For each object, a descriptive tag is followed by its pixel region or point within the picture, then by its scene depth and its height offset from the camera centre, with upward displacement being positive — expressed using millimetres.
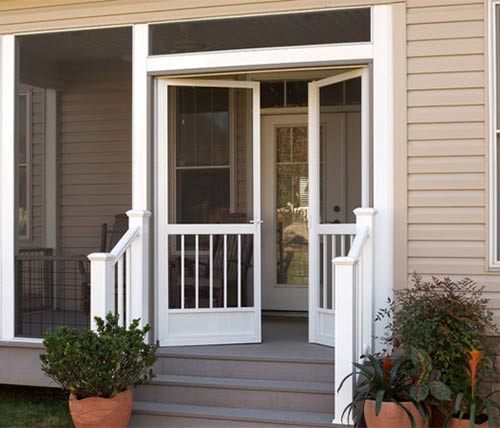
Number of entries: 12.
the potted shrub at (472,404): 4012 -1135
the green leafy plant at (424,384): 3926 -1001
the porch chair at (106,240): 6680 -407
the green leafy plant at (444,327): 4102 -735
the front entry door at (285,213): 6785 -138
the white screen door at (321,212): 5023 -94
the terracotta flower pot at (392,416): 3947 -1180
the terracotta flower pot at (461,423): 4055 -1250
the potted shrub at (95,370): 4172 -988
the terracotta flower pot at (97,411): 4199 -1224
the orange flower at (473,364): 4012 -907
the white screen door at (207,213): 5309 -108
